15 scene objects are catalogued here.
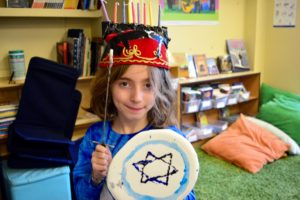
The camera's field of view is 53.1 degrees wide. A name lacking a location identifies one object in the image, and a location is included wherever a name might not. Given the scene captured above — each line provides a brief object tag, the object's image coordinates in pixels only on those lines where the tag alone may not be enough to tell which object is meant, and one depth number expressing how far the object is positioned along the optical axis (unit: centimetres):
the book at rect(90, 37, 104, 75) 213
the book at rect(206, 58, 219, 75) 283
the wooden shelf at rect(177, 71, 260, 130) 263
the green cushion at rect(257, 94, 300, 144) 259
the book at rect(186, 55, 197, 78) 269
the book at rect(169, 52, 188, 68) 257
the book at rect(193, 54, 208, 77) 274
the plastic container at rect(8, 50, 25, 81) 197
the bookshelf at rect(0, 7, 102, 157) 203
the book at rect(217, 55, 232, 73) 291
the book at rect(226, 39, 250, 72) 296
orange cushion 232
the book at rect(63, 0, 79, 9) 210
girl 85
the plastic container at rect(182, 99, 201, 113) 251
